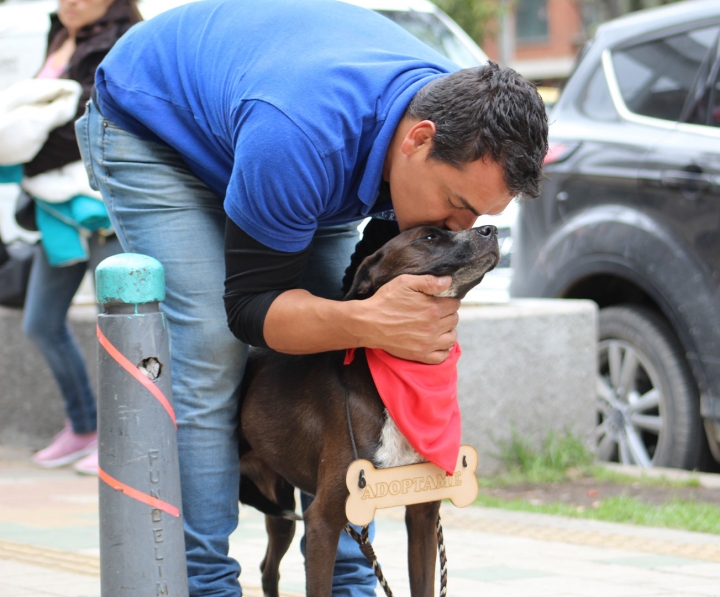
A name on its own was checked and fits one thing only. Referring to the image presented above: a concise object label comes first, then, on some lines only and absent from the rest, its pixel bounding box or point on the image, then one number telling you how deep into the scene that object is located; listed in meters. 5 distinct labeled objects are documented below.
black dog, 5.39
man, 5.06
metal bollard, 5.34
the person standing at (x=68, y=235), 10.67
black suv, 10.23
